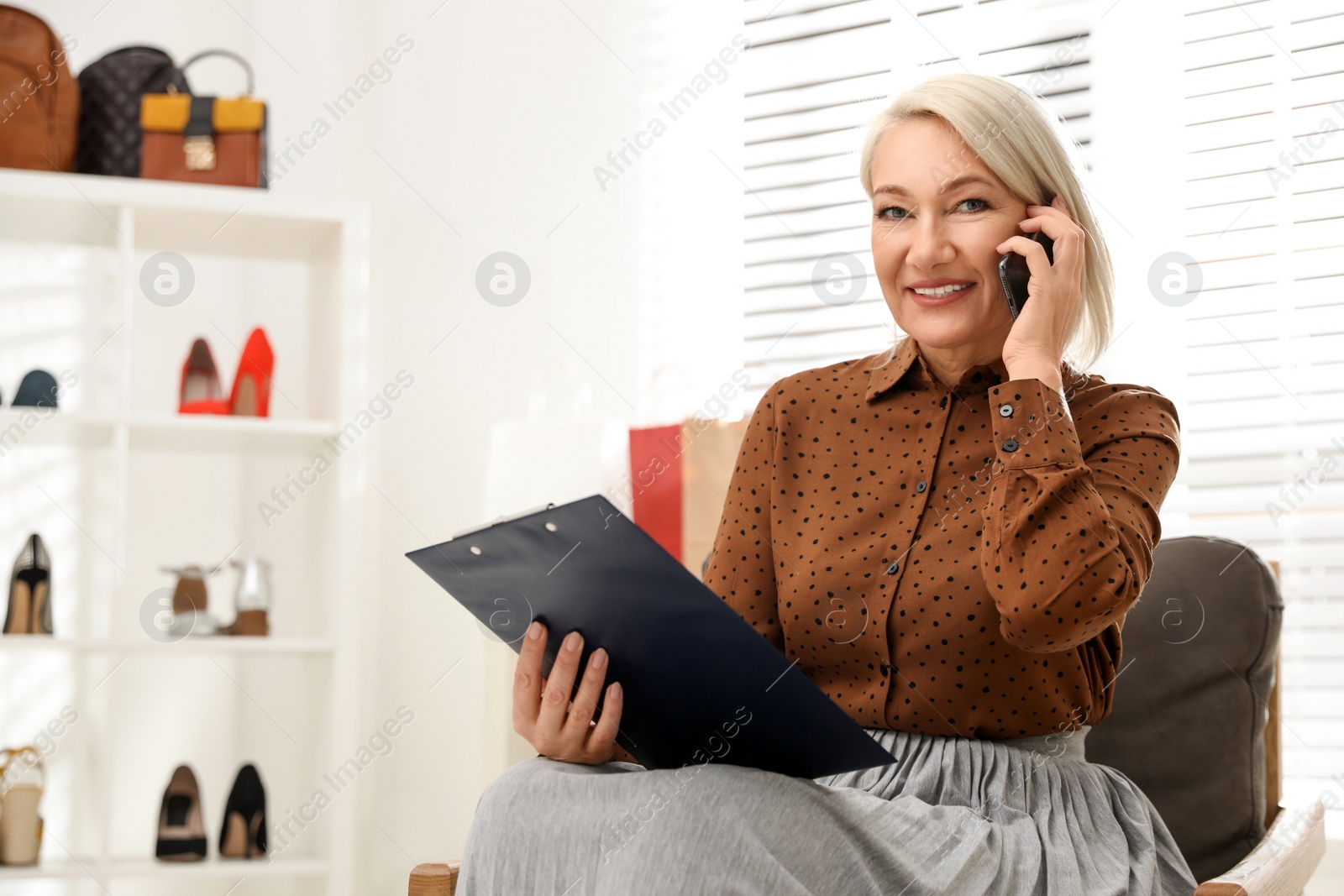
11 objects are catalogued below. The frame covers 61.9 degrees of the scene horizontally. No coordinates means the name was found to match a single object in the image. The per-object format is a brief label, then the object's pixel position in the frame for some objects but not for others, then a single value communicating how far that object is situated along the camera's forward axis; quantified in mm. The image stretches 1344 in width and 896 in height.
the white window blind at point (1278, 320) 2102
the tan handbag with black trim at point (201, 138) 2396
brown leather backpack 2287
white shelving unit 2336
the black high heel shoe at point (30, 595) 2316
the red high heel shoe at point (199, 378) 2516
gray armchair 1468
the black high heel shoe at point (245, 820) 2379
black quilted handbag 2424
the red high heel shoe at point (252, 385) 2480
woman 917
